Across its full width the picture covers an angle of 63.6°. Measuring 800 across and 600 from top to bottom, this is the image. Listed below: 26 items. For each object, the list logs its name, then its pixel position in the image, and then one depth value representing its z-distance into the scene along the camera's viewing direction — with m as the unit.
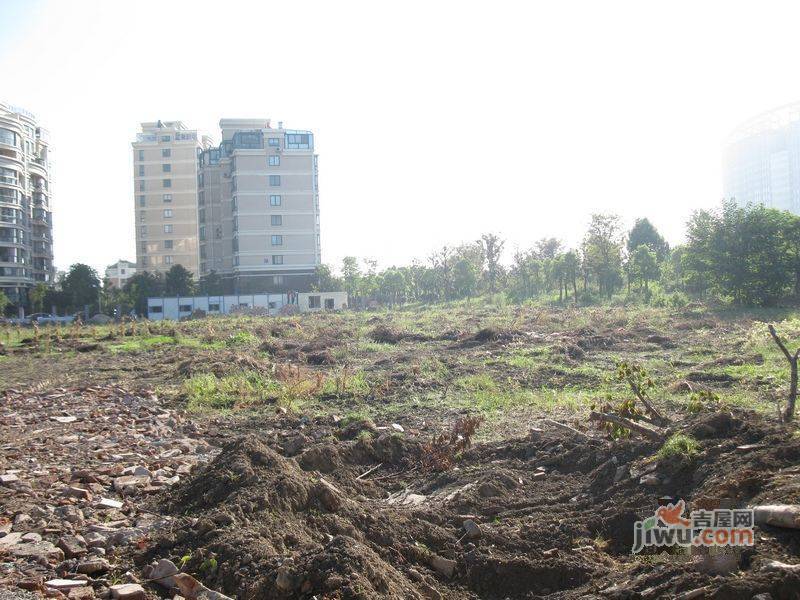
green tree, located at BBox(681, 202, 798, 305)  28.34
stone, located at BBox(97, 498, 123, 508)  6.11
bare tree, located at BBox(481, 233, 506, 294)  60.22
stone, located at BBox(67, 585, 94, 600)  4.25
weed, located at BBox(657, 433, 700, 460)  5.64
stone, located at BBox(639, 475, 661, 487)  5.51
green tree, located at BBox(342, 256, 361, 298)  66.31
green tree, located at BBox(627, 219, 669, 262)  60.06
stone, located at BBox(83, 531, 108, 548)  5.13
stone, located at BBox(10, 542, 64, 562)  4.86
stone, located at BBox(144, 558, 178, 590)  4.48
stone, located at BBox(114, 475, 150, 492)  6.68
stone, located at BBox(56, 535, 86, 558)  4.94
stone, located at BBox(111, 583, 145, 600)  4.25
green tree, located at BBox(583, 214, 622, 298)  44.53
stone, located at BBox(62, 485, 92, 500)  6.27
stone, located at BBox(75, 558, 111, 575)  4.68
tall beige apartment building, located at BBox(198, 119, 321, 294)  64.44
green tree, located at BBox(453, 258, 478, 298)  58.62
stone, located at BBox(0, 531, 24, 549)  5.01
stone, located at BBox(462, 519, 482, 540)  5.33
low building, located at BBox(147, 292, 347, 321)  55.19
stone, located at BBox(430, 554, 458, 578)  4.91
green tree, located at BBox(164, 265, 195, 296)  58.53
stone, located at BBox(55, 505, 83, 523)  5.67
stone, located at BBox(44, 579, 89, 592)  4.34
